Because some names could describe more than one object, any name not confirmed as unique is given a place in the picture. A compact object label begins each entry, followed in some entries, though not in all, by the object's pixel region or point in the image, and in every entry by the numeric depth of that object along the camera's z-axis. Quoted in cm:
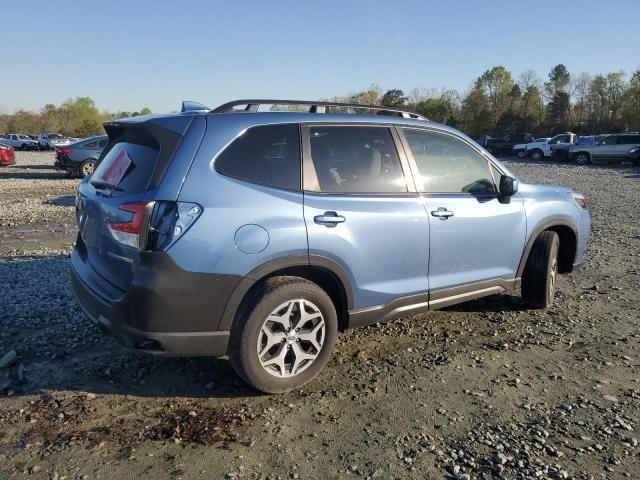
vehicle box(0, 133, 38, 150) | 4691
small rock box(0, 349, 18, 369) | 385
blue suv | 313
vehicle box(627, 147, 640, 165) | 2894
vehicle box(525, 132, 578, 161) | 3669
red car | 2101
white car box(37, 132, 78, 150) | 4570
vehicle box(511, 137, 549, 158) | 3909
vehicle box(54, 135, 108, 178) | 1856
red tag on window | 352
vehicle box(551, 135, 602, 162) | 3188
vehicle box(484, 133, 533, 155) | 4281
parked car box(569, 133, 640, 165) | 2989
